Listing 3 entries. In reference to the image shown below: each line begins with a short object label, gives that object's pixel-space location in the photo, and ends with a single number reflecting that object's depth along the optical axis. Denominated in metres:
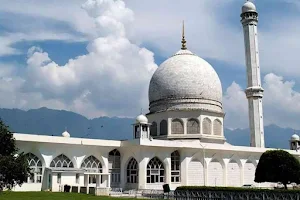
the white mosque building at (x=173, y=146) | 35.31
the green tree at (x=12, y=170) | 24.53
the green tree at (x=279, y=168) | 35.91
